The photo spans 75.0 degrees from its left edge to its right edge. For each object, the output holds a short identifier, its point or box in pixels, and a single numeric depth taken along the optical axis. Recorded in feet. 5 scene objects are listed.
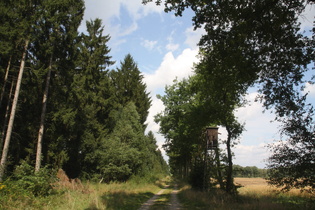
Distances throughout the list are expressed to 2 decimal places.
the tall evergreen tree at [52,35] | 49.90
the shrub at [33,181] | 34.52
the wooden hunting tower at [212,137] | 56.85
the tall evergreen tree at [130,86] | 122.83
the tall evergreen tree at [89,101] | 71.56
